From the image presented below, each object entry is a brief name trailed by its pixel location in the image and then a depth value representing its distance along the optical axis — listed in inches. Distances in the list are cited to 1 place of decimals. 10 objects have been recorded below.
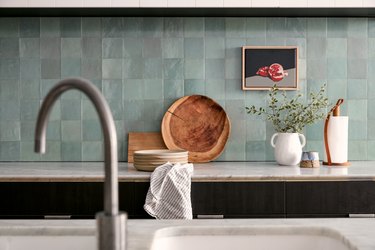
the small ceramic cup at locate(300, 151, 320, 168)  95.7
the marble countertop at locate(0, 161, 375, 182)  85.8
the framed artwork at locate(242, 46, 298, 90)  110.7
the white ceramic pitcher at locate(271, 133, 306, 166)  99.8
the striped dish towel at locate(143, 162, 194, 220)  83.7
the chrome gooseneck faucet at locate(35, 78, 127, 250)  25.4
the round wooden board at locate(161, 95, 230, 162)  108.8
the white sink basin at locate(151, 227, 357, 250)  44.7
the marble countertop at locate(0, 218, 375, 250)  42.1
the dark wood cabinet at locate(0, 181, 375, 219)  86.2
